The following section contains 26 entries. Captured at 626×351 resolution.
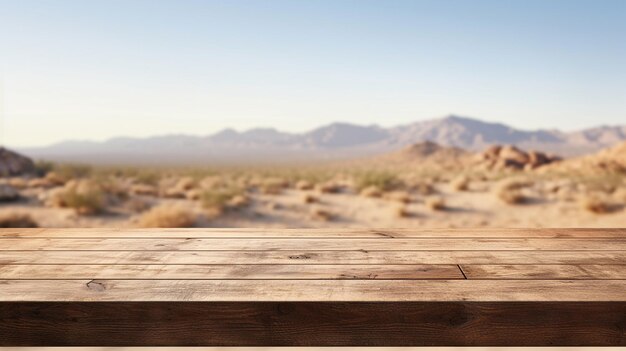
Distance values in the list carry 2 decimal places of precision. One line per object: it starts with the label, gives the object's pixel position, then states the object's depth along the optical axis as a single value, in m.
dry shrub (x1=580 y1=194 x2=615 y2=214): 10.91
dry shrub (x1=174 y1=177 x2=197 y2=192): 15.59
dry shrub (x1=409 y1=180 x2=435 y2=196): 14.12
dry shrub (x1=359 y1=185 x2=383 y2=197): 13.35
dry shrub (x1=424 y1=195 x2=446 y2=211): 11.60
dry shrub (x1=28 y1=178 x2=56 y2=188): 14.95
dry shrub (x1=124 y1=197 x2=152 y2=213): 11.47
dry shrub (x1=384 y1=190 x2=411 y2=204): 12.51
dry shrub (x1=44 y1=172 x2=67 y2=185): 16.16
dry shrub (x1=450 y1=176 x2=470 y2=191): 14.08
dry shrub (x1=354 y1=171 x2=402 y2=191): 14.75
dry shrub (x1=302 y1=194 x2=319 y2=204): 12.53
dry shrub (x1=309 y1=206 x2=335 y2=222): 10.90
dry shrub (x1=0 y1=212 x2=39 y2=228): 9.06
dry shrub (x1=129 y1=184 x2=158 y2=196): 14.07
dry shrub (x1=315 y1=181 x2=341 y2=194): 14.16
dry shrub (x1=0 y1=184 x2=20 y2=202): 11.76
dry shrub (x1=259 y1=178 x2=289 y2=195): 14.32
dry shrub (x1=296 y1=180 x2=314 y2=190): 15.53
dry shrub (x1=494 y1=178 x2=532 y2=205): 11.87
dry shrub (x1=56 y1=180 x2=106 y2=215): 10.77
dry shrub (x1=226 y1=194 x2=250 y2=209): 11.79
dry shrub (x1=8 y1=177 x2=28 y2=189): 14.75
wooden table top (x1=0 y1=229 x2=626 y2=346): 1.56
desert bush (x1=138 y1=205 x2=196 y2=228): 9.53
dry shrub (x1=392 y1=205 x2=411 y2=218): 11.02
